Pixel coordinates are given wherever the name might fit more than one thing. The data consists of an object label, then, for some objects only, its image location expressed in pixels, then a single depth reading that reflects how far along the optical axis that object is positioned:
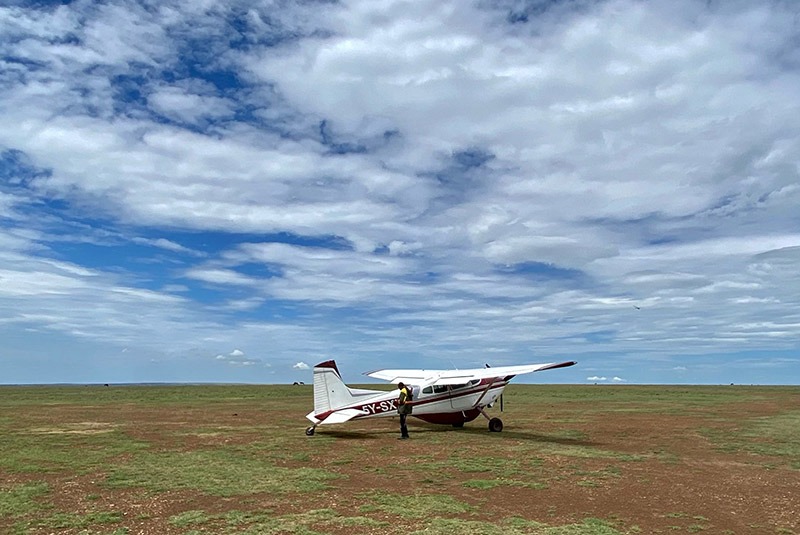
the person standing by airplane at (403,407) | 21.42
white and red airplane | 22.19
